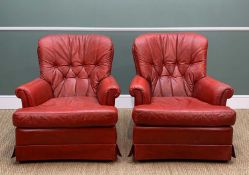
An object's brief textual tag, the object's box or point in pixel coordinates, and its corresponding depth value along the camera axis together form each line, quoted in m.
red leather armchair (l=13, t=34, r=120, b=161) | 2.57
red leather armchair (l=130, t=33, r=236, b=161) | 2.60
